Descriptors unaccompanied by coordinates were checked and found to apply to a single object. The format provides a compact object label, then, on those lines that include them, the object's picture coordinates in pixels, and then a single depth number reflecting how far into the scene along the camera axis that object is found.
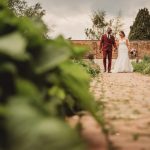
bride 17.11
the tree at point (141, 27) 57.47
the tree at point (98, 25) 51.44
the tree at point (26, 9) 40.11
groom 15.92
